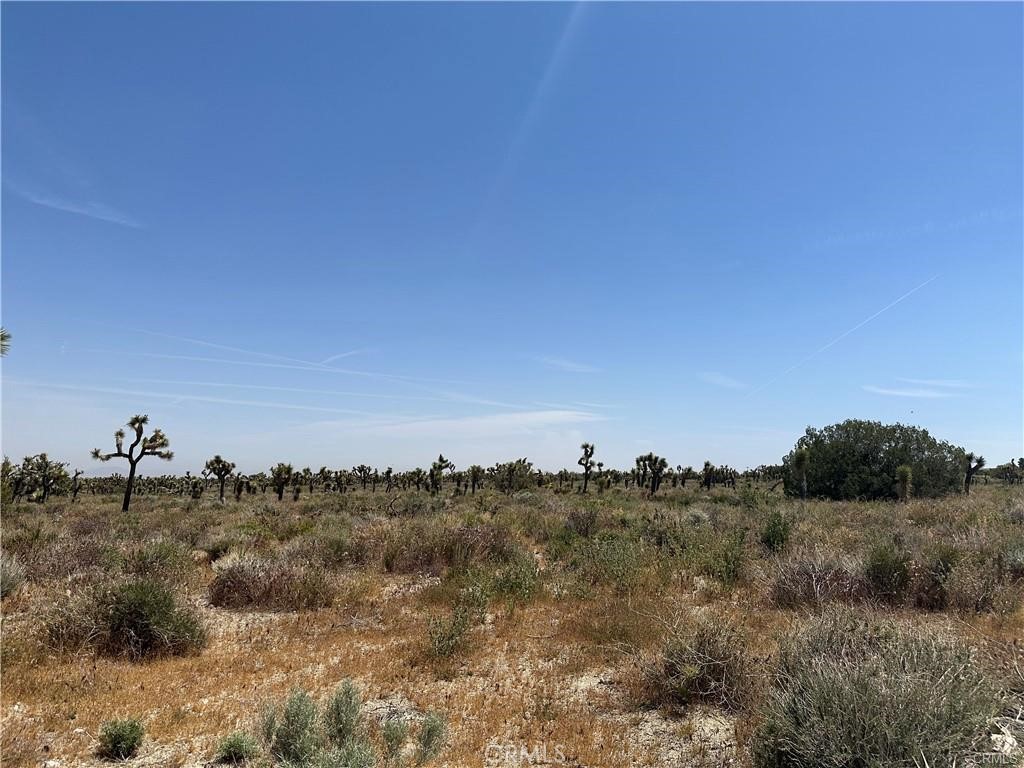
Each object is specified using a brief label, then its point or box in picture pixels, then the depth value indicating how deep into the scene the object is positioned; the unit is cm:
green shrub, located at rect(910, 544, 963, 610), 996
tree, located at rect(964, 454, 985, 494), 5447
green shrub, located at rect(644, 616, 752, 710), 661
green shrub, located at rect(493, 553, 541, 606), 1134
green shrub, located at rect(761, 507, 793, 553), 1447
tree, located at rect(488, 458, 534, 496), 5847
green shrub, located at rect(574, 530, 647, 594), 1172
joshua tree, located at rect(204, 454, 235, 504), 5269
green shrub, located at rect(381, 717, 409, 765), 529
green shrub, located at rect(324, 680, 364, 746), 555
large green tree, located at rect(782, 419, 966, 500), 4184
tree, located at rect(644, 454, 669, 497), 5819
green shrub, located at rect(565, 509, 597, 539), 1995
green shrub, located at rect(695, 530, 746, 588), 1189
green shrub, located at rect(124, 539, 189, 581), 1148
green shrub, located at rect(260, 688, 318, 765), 514
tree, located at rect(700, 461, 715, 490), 6475
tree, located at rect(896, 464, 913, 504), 3725
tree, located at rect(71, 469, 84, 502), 5637
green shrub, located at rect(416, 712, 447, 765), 544
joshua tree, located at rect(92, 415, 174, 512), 3167
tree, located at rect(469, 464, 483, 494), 6669
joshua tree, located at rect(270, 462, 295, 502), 5344
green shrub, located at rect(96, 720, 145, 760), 547
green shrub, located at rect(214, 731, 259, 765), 534
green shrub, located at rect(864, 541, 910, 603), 1016
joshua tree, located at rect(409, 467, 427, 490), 7194
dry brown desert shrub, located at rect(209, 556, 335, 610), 1124
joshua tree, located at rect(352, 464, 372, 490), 8362
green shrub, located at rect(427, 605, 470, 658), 833
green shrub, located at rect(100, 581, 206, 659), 820
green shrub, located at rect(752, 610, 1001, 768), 419
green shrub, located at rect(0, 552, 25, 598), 1045
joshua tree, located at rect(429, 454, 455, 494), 5694
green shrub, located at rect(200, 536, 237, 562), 1538
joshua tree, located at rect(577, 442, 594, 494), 5938
